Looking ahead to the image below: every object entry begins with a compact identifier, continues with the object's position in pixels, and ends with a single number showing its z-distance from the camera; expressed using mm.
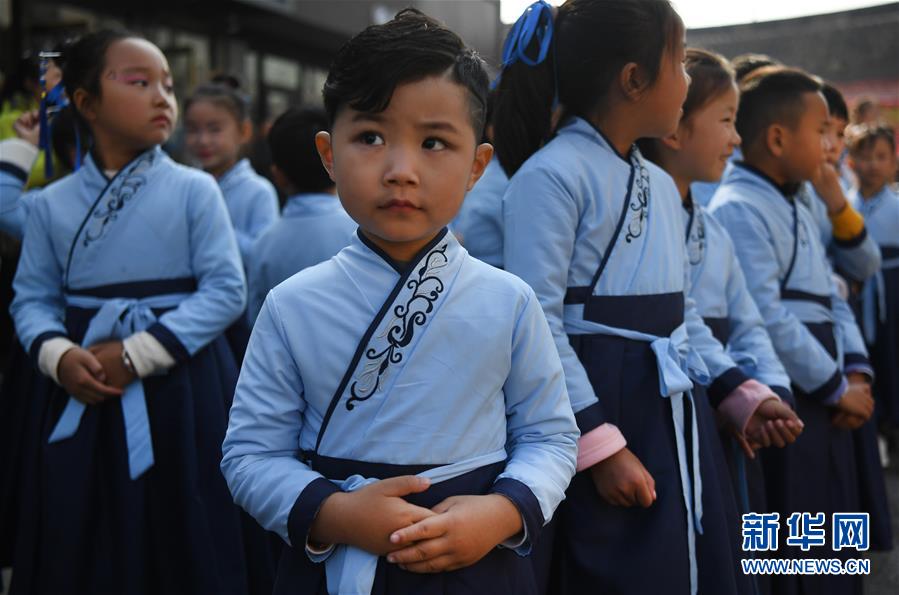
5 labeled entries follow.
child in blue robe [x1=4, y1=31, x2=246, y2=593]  2539
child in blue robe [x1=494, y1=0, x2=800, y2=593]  1988
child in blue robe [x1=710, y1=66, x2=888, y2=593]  2801
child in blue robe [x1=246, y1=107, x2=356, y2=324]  3258
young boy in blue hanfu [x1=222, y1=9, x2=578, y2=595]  1422
